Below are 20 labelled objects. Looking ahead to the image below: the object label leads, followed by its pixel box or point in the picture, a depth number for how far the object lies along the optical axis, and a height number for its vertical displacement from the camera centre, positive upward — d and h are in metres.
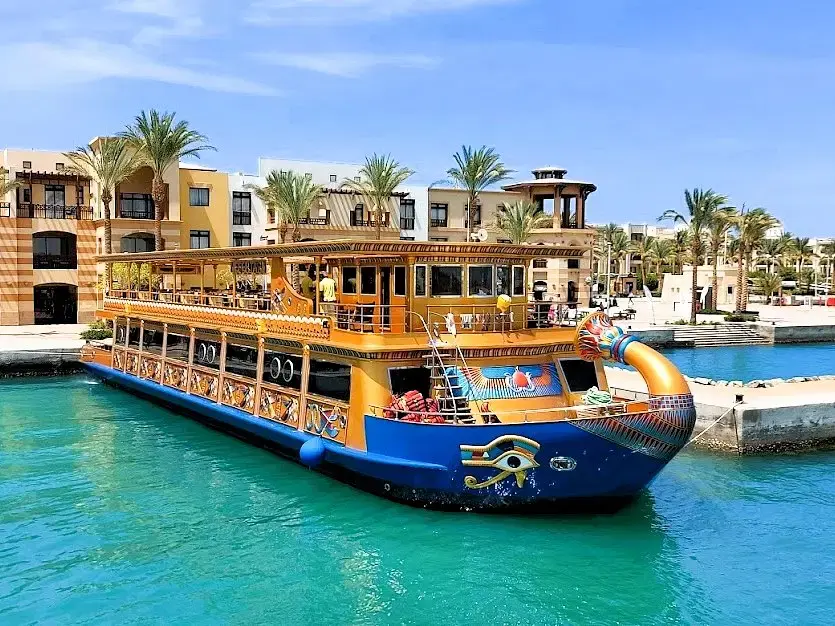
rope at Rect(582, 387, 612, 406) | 14.60 -2.38
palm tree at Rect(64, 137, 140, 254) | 42.44 +5.76
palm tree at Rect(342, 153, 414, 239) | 53.34 +6.09
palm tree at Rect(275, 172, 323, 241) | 49.44 +4.57
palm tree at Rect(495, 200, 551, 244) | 56.62 +3.77
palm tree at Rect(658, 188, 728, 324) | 55.31 +4.01
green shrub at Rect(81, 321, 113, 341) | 36.72 -3.01
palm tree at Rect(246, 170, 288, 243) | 50.84 +4.71
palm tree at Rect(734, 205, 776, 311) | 60.06 +2.91
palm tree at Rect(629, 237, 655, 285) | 96.14 +2.45
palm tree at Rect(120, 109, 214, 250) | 42.56 +6.85
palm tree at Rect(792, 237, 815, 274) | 98.86 +2.58
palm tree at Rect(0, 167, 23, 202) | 43.38 +4.63
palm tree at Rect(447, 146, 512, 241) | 55.72 +6.95
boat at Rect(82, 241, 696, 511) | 13.73 -2.33
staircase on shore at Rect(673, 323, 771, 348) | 48.88 -4.16
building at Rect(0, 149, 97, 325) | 44.66 +1.48
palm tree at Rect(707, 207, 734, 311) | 56.55 +3.26
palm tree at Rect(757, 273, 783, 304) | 81.88 -1.49
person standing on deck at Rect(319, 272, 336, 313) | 17.30 -0.48
